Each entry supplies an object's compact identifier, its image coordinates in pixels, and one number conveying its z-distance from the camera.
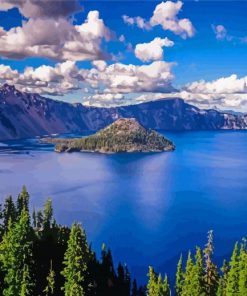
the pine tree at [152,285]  77.19
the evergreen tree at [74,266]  73.31
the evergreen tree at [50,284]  77.88
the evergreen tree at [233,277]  77.50
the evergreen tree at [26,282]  72.81
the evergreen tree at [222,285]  81.88
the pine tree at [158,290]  76.58
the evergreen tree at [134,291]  100.19
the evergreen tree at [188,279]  78.15
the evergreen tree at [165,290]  78.69
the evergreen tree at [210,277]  82.31
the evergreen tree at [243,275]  75.44
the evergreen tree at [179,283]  89.31
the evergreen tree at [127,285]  97.60
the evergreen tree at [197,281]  77.25
